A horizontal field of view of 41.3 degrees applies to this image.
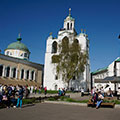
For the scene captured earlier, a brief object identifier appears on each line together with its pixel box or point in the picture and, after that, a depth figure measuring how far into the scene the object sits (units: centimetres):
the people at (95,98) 1316
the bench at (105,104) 1285
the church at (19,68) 3882
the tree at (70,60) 3984
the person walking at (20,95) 1212
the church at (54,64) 4644
